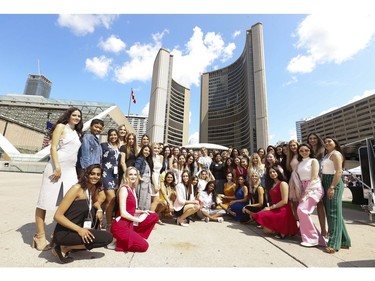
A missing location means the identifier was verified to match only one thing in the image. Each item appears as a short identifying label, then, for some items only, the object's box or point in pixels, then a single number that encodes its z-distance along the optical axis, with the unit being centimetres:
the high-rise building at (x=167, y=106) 6060
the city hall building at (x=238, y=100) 5628
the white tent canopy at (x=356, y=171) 1201
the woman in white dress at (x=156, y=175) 399
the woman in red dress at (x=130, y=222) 245
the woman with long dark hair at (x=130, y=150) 398
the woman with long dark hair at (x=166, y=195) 414
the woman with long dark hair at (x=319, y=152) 326
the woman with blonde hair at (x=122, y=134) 425
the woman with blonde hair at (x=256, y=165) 477
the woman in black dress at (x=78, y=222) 205
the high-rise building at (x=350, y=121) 8225
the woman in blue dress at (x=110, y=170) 317
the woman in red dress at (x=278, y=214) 331
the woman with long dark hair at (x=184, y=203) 403
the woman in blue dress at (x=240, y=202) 454
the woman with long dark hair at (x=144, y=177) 369
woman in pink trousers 295
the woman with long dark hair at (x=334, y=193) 278
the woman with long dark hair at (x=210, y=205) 447
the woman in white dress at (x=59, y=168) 246
